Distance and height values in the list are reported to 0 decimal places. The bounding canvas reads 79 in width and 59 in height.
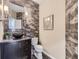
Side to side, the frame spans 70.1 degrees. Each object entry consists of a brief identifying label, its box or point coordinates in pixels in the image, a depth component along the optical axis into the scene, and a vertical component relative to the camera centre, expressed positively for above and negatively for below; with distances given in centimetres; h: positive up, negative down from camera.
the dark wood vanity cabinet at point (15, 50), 164 -67
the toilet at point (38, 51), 231 -93
